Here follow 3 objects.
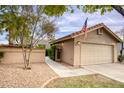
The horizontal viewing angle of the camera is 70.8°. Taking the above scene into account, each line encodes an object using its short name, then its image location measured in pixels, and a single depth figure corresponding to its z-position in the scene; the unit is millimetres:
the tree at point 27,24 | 6055
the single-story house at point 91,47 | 6985
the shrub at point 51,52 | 9902
